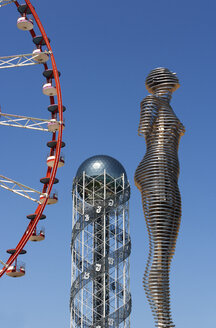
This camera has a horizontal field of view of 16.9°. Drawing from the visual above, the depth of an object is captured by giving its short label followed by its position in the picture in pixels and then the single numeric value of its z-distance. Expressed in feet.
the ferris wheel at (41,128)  161.07
